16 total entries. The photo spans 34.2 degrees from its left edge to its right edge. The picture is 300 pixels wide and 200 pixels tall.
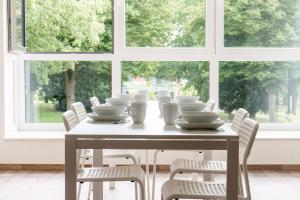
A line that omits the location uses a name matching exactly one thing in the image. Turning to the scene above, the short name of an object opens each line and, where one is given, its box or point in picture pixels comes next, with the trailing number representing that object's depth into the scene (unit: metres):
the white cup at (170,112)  2.60
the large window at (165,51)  5.17
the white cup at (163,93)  4.04
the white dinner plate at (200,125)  2.41
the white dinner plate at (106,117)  2.77
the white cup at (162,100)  3.22
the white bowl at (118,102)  3.47
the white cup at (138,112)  2.67
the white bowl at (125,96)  3.84
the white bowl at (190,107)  2.90
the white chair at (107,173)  2.64
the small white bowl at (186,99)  3.66
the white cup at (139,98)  3.61
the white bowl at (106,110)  2.80
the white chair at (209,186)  2.39
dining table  2.24
